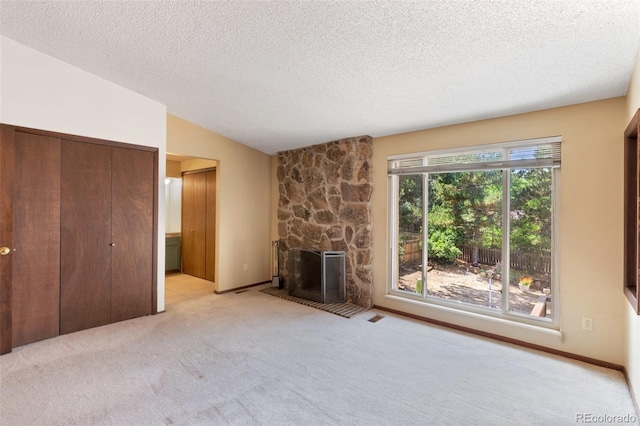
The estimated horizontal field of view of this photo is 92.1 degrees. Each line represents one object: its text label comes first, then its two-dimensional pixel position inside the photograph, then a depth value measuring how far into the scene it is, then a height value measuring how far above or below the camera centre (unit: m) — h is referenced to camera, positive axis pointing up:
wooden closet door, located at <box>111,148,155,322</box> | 3.70 -0.25
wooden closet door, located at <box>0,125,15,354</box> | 2.88 -0.14
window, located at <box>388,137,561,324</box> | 3.11 -0.16
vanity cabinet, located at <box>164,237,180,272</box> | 6.32 -0.85
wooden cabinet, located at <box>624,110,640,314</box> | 2.49 +0.02
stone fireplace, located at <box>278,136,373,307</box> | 4.31 +0.14
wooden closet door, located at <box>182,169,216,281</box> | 5.63 -0.18
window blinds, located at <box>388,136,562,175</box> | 3.02 +0.63
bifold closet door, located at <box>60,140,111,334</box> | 3.33 -0.27
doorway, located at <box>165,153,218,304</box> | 5.55 -0.25
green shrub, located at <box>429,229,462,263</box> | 3.72 -0.40
